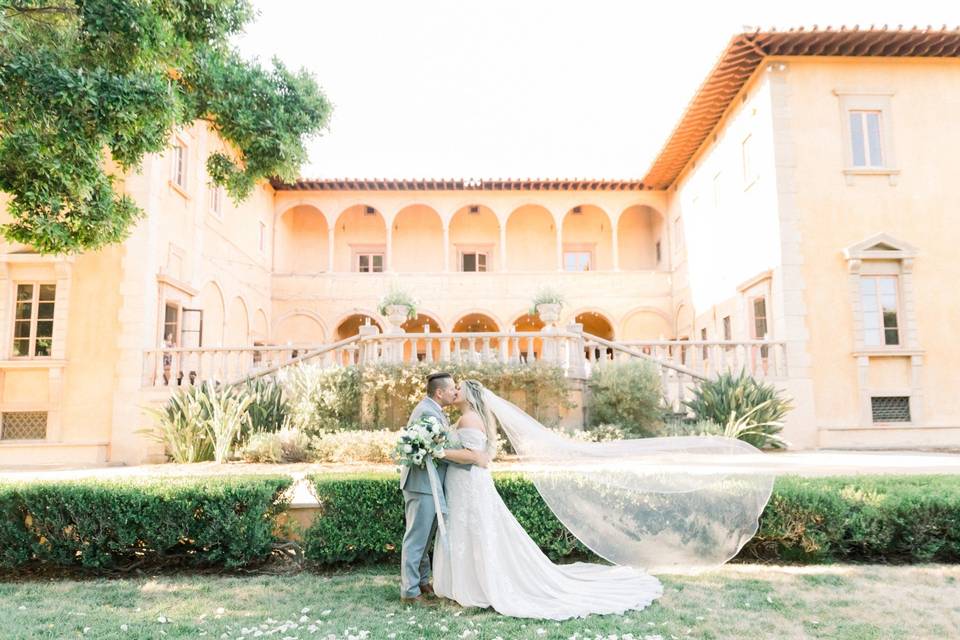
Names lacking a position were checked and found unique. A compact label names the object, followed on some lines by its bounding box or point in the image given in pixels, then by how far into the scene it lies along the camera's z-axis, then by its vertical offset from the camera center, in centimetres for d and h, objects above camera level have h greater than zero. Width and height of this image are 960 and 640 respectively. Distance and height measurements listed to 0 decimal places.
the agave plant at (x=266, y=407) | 1175 -14
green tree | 625 +313
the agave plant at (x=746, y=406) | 1205 -21
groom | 484 -82
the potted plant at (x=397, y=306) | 1427 +194
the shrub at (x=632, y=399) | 1215 -6
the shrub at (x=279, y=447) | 1056 -75
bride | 477 -90
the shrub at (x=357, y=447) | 1027 -73
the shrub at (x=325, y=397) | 1187 +2
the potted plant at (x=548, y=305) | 1435 +194
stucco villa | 1308 +238
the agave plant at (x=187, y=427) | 1127 -45
